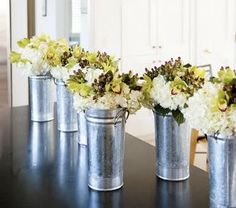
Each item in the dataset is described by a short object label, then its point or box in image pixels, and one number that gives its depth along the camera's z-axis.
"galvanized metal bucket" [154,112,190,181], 1.57
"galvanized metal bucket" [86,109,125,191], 1.51
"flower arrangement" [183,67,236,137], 1.27
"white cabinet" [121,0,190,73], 4.90
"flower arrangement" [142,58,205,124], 1.49
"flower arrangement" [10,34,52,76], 2.21
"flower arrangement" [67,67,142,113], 1.48
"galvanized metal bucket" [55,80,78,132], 2.09
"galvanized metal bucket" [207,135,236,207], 1.31
